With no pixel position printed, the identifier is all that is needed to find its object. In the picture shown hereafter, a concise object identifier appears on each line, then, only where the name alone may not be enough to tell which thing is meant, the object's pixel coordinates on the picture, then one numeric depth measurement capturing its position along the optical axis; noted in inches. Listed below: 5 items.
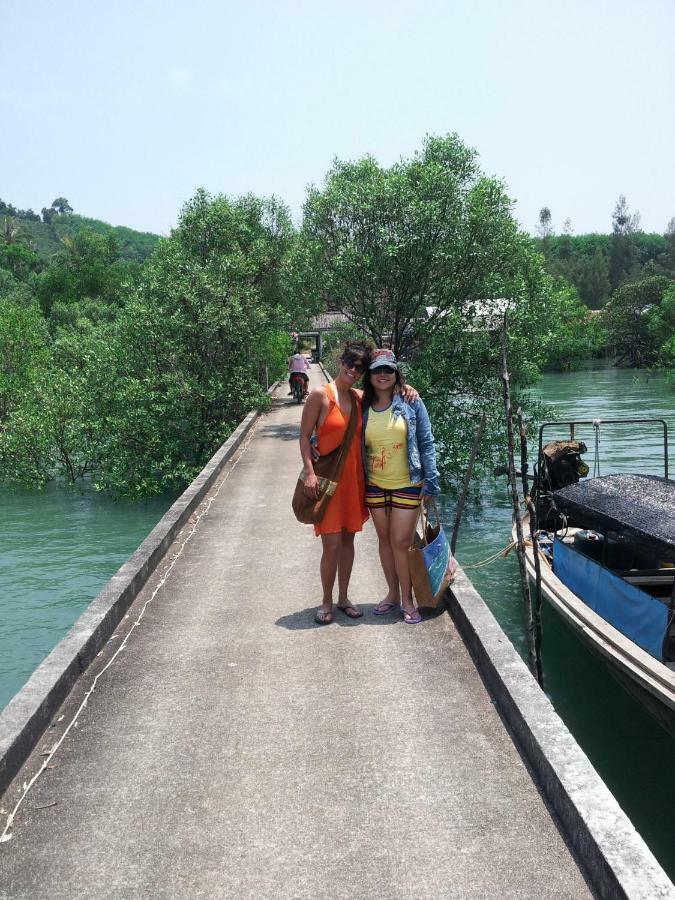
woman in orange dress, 223.3
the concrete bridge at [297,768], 133.2
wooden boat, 289.3
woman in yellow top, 228.8
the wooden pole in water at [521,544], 310.8
